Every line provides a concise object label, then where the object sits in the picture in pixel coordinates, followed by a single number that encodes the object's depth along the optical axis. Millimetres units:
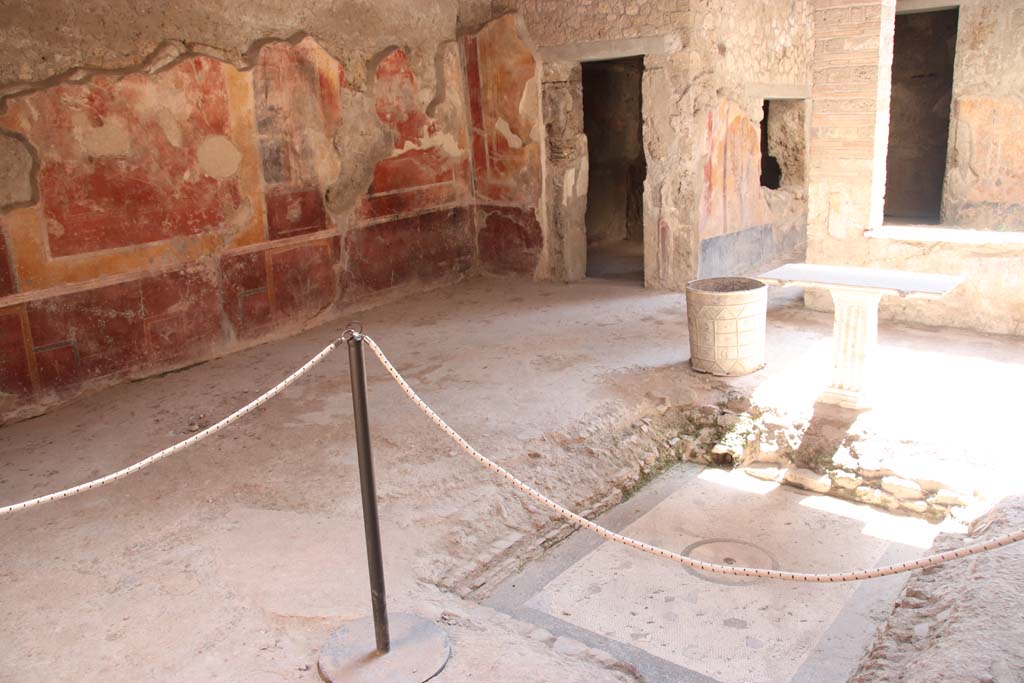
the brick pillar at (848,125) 5668
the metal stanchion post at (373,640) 2451
